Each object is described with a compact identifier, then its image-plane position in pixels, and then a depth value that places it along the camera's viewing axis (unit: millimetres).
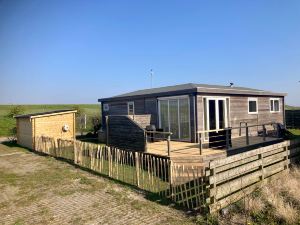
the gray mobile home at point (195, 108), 13750
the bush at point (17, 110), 35666
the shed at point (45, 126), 17703
